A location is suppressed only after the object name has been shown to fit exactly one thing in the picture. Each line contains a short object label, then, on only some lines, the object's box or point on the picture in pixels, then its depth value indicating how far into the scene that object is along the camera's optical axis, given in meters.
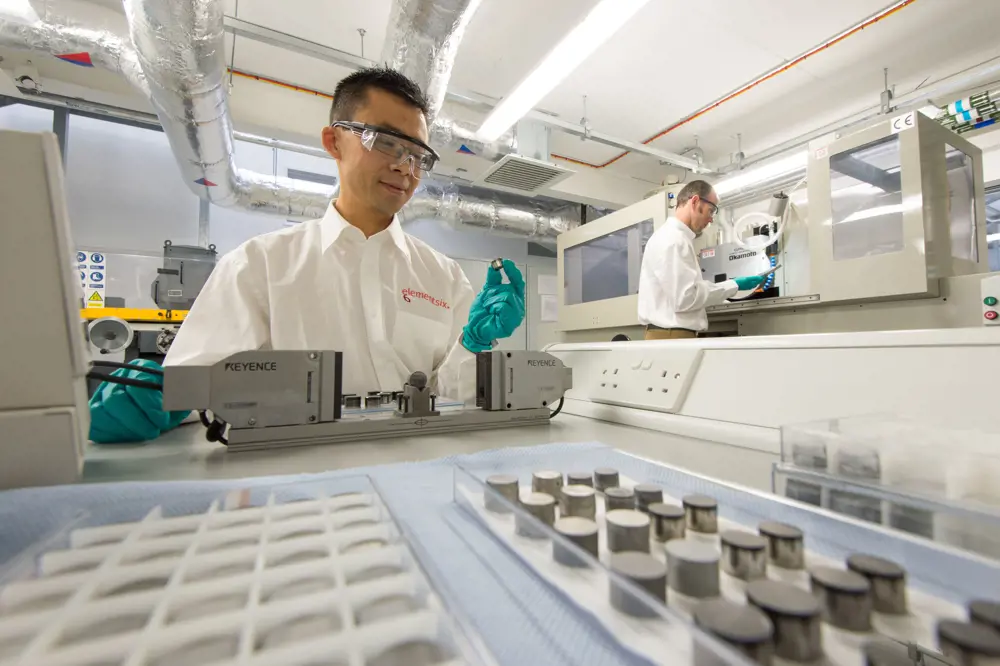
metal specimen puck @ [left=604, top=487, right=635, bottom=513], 0.38
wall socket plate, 0.88
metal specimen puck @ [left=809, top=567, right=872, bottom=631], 0.23
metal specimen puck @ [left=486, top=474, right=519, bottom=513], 0.38
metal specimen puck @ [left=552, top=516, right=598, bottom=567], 0.29
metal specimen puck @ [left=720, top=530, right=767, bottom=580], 0.28
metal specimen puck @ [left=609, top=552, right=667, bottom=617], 0.23
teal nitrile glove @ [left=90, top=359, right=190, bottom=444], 0.69
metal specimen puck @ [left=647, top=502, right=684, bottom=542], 0.33
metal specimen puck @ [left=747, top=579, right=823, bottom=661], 0.20
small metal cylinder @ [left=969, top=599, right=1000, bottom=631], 0.22
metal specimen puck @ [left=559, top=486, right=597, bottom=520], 0.37
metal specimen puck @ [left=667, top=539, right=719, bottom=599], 0.26
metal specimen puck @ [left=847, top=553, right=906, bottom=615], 0.24
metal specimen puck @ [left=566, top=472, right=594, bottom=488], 0.44
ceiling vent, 2.55
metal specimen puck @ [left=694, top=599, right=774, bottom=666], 0.19
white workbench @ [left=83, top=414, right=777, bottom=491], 0.55
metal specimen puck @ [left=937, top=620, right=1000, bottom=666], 0.19
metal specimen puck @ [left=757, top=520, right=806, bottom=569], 0.29
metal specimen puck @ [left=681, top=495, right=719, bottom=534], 0.35
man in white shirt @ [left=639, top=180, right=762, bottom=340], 2.01
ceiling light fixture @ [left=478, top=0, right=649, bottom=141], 1.38
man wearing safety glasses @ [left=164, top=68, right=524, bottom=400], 1.03
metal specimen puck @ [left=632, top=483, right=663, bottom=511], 0.39
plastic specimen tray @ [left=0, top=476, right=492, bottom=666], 0.20
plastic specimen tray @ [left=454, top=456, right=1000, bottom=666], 0.21
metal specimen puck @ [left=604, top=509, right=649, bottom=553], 0.31
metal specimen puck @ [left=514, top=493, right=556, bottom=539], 0.33
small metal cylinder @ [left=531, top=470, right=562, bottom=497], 0.41
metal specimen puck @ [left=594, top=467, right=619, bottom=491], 0.45
